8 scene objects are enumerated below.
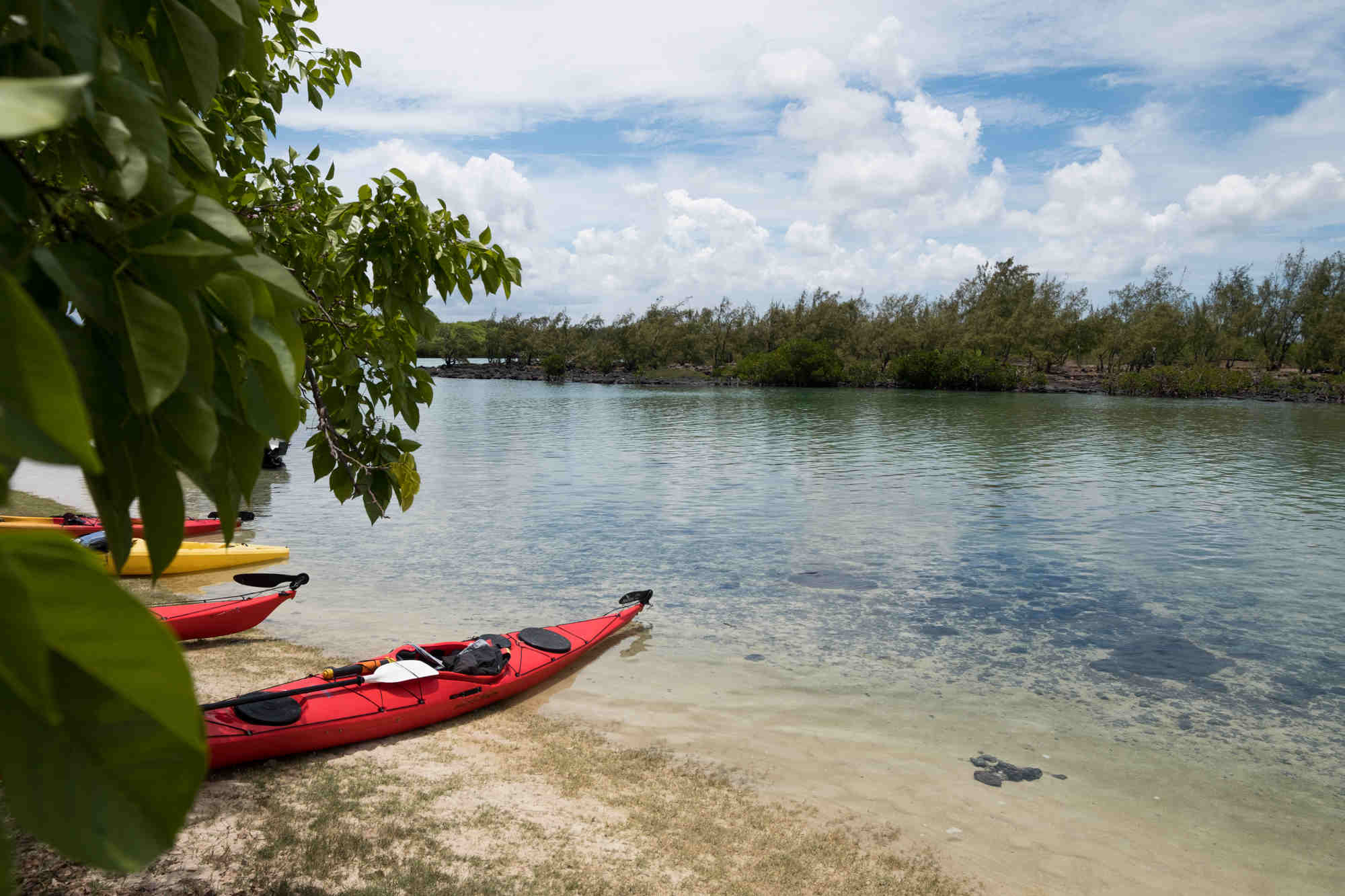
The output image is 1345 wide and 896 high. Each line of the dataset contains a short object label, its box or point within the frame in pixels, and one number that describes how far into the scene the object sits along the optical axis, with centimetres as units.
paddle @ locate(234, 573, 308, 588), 1209
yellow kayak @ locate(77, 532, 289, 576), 1439
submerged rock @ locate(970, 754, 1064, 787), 890
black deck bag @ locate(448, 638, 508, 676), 959
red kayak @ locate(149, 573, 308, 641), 1116
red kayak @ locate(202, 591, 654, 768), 770
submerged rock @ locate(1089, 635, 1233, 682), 1252
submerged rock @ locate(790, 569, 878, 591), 1648
